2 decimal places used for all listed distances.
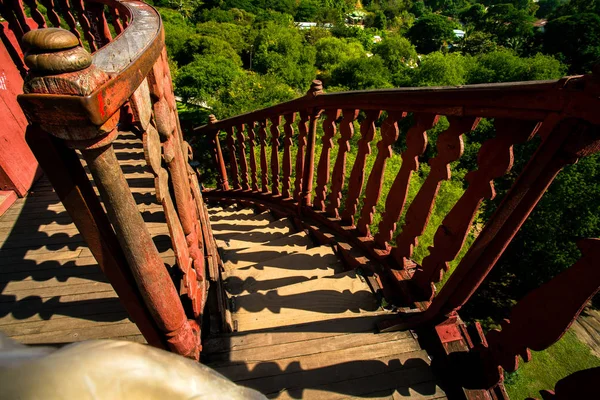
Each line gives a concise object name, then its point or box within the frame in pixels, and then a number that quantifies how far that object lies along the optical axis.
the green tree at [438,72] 26.22
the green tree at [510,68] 24.14
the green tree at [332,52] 38.09
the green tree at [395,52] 35.19
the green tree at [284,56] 33.41
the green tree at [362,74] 29.37
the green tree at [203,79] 27.28
